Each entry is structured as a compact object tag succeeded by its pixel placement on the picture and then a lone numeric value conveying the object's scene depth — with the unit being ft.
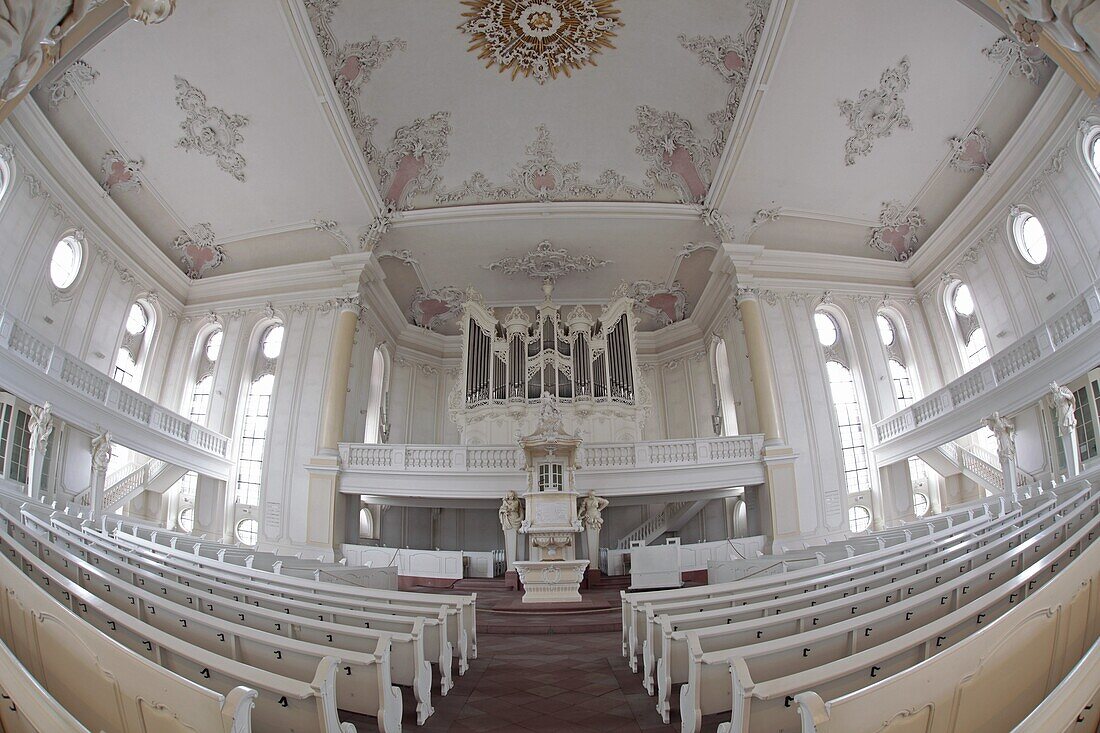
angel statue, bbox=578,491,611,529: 44.80
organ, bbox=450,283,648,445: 55.52
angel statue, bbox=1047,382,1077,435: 34.58
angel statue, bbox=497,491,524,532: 45.55
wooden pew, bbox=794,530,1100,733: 7.68
